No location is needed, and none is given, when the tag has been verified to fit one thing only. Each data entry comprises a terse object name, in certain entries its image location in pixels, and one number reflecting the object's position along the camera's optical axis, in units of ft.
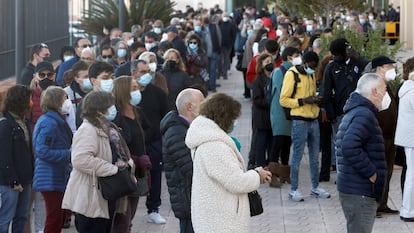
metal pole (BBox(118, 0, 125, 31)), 81.71
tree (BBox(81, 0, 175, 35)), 88.89
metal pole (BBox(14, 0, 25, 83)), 39.96
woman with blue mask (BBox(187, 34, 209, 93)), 63.36
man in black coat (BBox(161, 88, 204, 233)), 27.40
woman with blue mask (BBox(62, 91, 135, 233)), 27.25
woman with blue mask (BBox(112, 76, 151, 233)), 31.53
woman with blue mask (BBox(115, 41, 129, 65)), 54.13
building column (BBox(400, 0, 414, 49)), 146.30
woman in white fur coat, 22.90
